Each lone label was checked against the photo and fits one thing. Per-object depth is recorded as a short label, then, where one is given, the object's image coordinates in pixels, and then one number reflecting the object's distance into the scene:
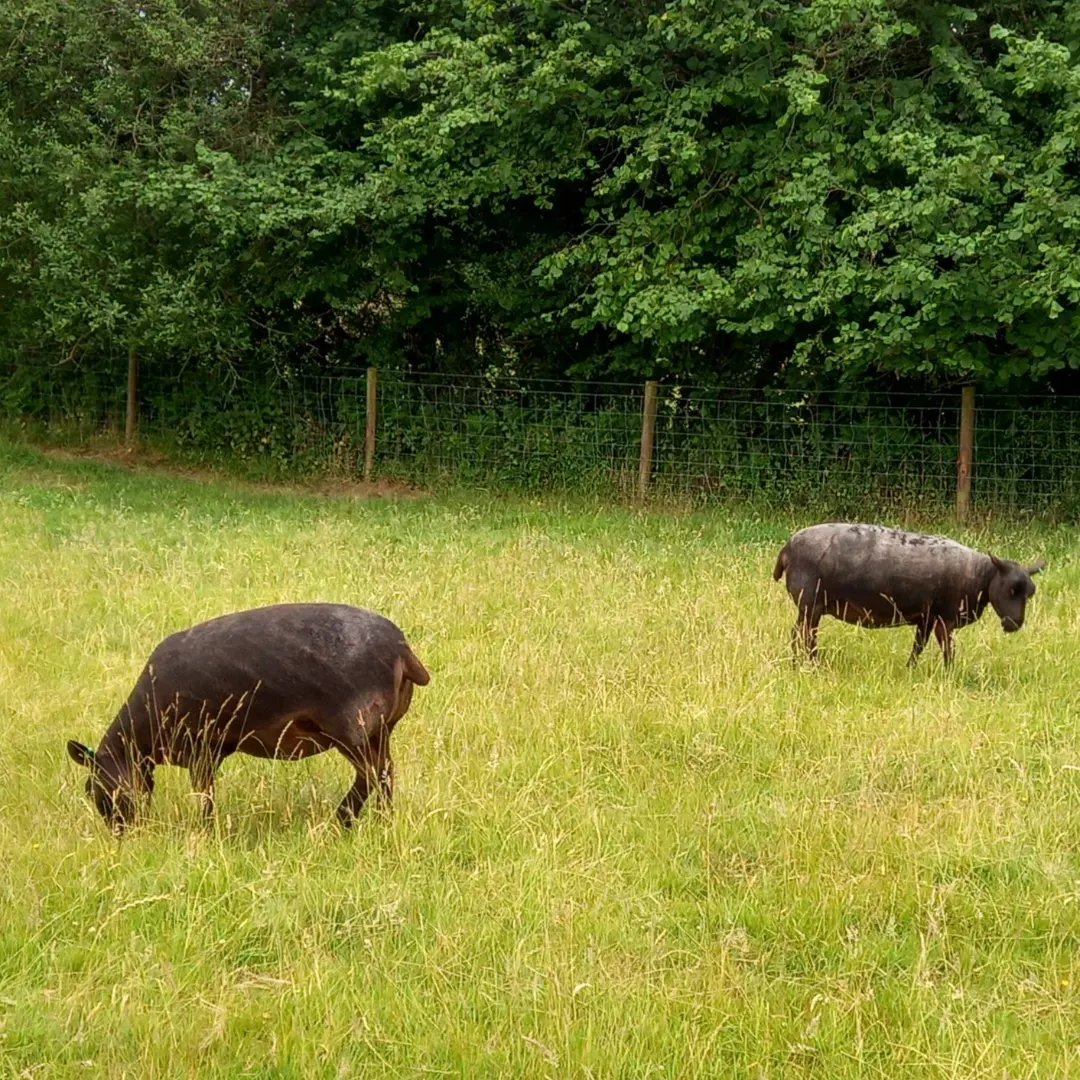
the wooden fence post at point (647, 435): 14.98
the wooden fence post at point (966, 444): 13.39
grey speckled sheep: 6.98
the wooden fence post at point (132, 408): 18.53
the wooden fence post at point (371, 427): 16.53
